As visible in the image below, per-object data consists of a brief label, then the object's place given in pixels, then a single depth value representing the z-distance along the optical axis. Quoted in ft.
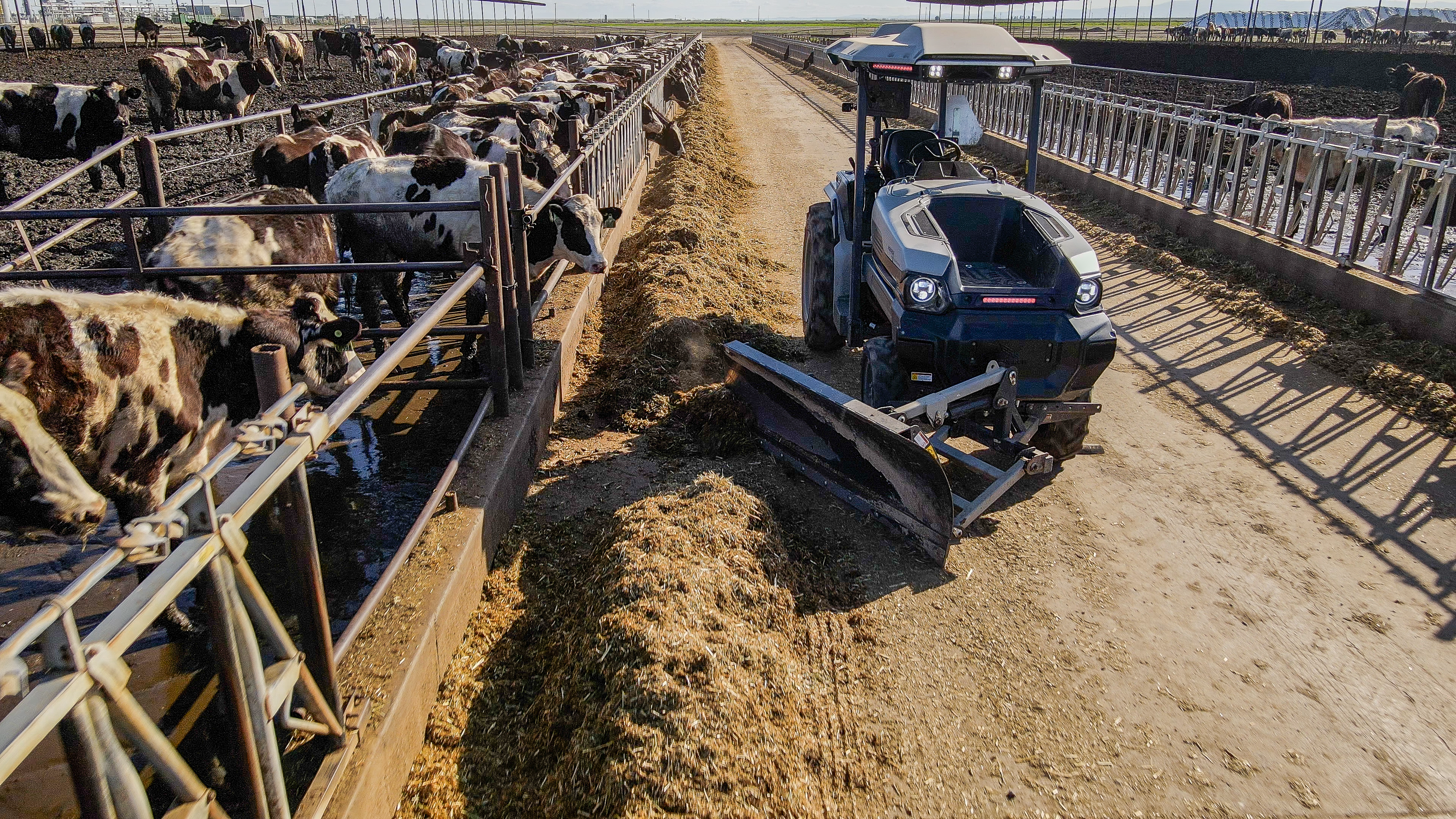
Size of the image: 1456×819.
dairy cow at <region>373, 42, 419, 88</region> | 133.08
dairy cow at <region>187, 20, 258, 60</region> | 141.28
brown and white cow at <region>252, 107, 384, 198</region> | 33.96
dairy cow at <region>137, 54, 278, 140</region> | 80.07
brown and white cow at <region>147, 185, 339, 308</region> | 20.33
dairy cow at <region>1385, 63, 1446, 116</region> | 78.84
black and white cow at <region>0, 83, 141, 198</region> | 54.24
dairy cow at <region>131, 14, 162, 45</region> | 165.99
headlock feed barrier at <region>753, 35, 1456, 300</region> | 29.71
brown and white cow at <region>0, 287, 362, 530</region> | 12.92
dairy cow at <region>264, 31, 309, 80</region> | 131.54
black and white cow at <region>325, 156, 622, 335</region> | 26.68
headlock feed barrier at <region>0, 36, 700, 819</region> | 5.57
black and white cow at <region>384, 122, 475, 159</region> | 35.68
